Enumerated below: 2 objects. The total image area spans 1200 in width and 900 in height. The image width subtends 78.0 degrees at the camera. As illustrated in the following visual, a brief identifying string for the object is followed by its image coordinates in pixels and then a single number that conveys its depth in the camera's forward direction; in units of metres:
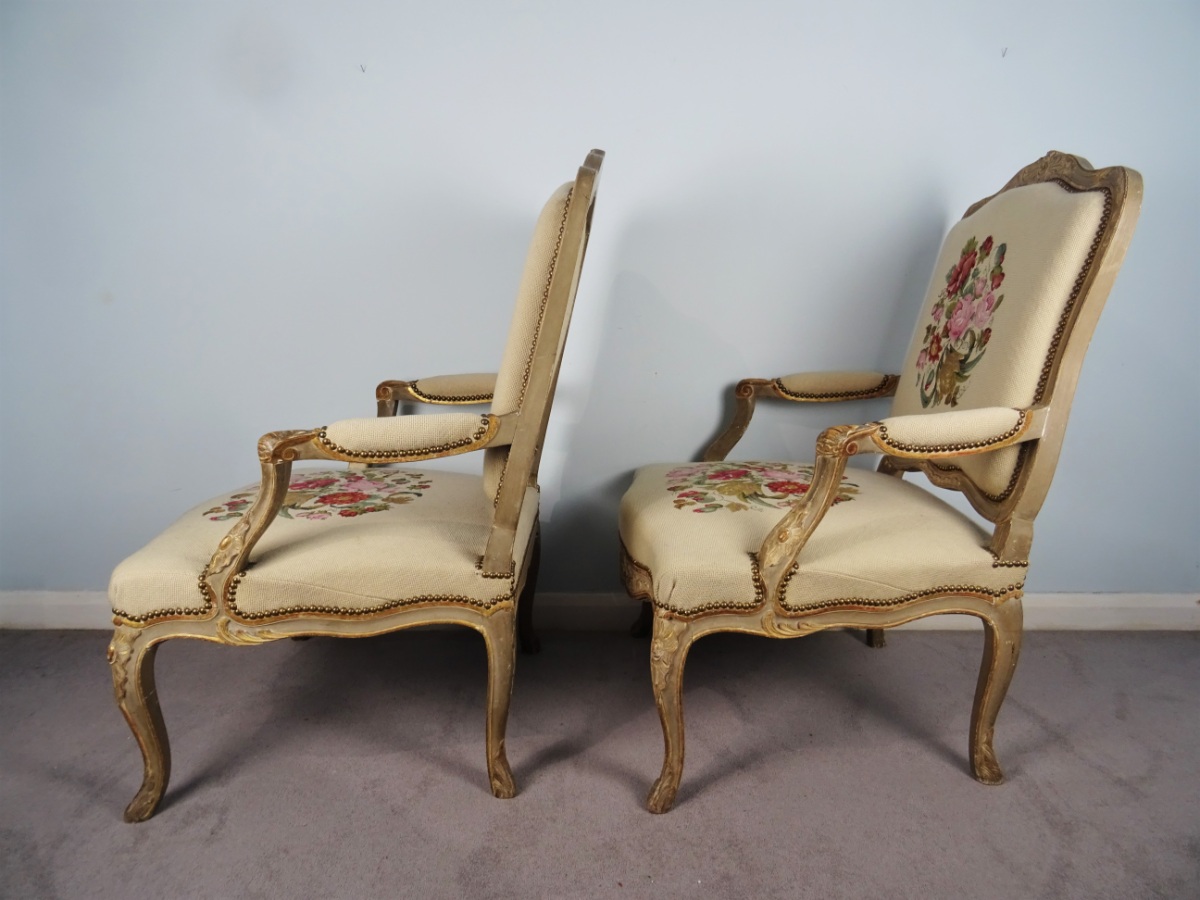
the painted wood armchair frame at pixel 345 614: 1.07
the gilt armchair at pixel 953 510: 1.13
